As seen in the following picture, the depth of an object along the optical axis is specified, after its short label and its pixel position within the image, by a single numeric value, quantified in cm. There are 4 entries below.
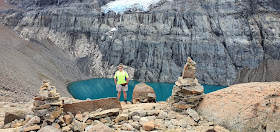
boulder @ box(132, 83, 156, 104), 1008
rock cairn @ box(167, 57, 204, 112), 731
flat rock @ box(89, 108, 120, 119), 616
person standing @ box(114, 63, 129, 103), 968
